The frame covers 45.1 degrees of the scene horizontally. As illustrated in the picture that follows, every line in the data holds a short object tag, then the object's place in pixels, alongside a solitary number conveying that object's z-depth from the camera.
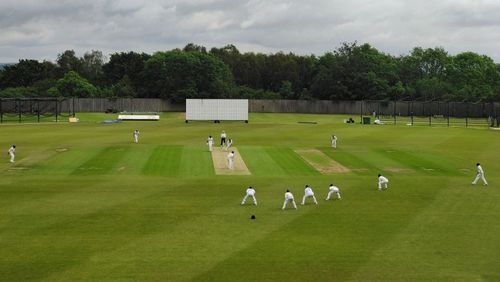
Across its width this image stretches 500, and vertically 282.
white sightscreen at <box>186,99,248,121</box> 124.38
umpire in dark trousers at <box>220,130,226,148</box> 72.66
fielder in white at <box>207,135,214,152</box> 67.50
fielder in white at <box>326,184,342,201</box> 42.15
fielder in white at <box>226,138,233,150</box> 68.64
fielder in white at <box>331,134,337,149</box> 74.12
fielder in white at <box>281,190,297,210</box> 38.34
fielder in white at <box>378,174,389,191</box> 47.06
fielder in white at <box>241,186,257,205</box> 39.91
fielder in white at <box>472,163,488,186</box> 49.10
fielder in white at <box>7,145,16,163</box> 59.69
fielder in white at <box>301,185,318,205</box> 40.03
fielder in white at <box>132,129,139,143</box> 77.25
